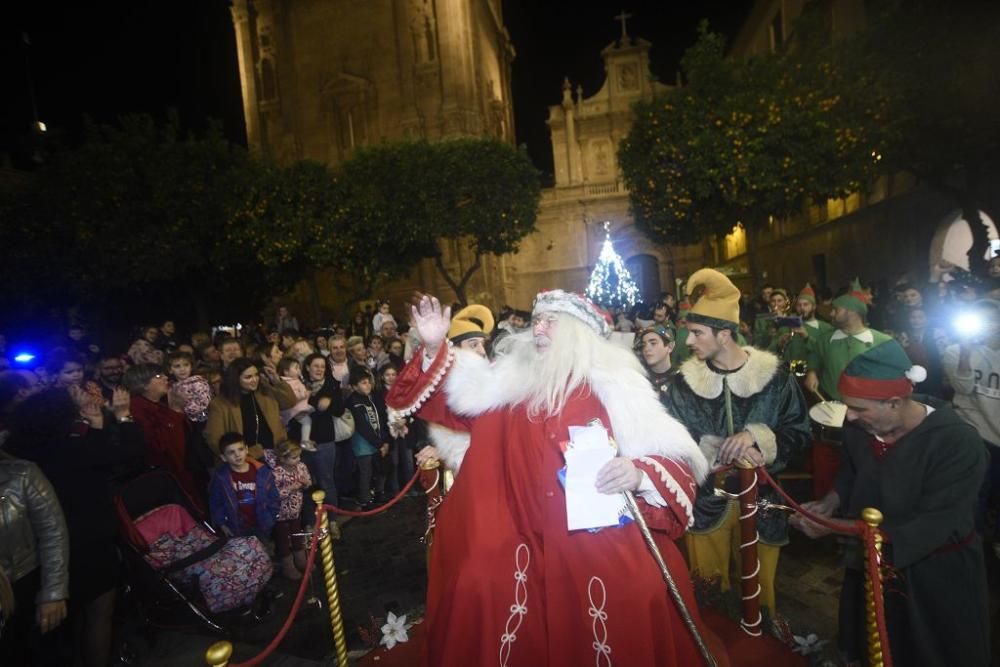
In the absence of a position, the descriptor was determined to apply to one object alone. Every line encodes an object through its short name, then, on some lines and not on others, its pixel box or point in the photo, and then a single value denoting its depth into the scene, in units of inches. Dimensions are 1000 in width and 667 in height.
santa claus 89.9
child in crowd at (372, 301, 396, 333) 462.8
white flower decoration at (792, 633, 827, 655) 129.1
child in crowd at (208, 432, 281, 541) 178.2
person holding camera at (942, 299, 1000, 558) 152.3
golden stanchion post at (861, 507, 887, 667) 84.3
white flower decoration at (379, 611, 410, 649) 146.4
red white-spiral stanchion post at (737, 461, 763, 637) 121.3
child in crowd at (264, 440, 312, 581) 192.5
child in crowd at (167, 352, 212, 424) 212.2
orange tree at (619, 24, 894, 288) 522.9
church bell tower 1072.8
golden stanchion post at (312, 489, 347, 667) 123.6
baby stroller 146.7
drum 119.5
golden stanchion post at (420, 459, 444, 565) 141.7
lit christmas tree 874.8
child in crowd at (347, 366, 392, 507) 256.5
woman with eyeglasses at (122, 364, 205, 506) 194.7
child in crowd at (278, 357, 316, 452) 232.1
